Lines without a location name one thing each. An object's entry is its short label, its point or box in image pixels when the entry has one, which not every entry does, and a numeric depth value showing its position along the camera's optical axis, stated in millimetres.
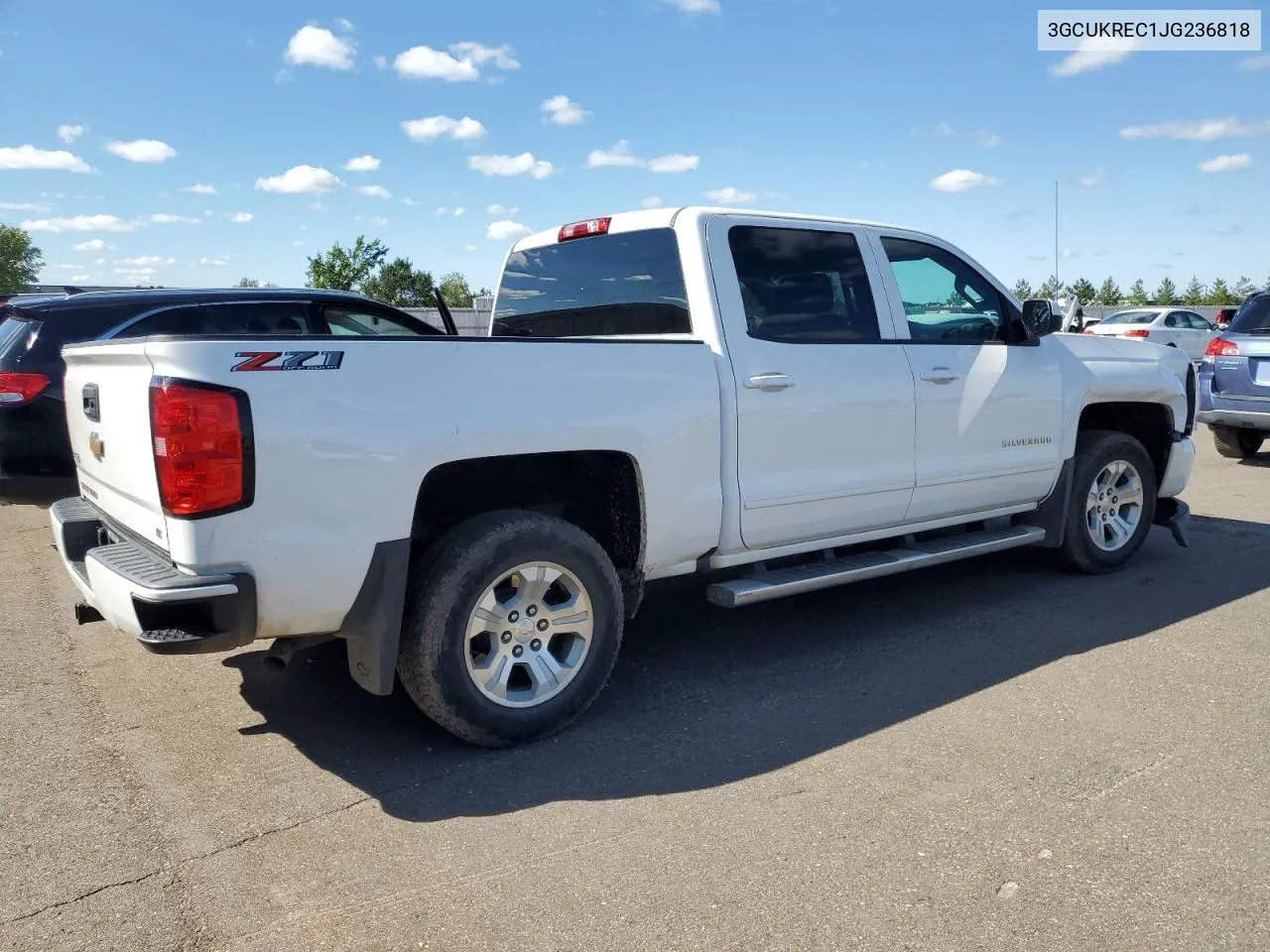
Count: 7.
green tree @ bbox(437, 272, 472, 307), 61469
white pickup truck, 3205
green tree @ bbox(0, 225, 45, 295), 90188
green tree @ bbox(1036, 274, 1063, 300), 42188
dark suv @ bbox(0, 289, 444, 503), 5816
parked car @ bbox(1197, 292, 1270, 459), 9914
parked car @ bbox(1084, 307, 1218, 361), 23031
